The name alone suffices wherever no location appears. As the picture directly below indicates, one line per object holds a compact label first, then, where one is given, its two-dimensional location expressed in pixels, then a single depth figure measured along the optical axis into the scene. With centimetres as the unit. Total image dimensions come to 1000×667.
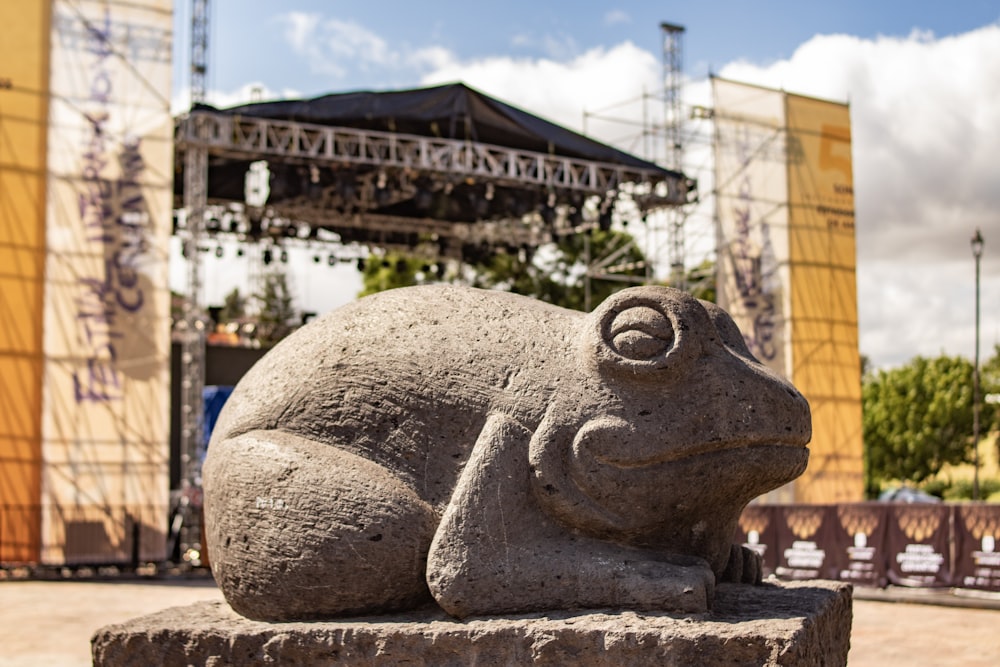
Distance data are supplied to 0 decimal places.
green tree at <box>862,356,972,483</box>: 3875
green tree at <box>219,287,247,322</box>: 4208
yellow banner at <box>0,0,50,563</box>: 1325
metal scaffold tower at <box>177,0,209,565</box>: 1489
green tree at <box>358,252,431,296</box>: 2650
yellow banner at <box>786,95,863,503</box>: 1828
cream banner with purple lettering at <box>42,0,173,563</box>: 1369
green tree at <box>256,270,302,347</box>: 4021
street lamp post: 2553
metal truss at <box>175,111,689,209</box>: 1617
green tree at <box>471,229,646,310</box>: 3093
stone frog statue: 341
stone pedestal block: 307
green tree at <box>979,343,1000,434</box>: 3988
